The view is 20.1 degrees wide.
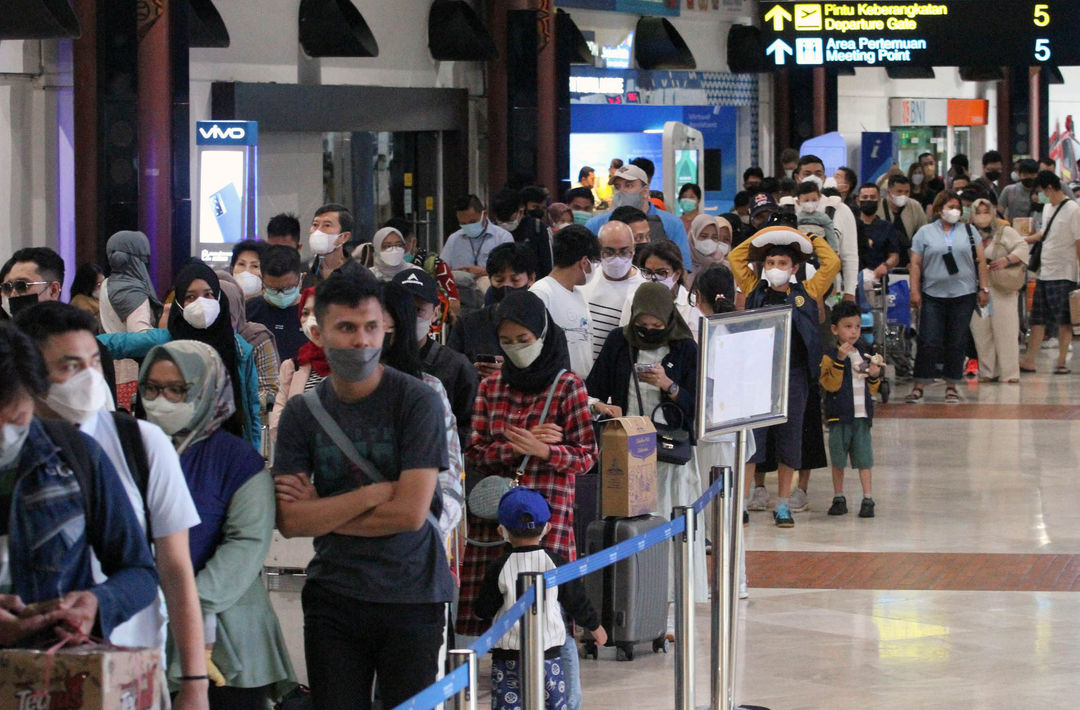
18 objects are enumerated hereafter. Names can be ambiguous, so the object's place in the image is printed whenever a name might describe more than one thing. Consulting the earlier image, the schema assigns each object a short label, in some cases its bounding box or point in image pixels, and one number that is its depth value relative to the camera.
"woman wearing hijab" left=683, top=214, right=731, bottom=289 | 23.53
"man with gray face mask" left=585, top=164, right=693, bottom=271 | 21.56
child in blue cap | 10.59
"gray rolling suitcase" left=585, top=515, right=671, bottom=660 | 12.97
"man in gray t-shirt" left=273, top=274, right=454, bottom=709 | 7.98
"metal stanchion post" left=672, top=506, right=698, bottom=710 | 10.64
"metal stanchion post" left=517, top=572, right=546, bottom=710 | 7.99
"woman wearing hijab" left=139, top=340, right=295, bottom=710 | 7.68
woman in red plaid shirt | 11.48
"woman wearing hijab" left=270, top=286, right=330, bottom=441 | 11.79
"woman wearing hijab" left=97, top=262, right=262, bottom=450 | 12.63
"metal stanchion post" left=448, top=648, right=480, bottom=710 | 6.98
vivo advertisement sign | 25.54
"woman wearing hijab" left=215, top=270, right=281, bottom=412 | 14.64
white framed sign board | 11.21
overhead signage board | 34.47
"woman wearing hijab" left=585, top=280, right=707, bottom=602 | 14.14
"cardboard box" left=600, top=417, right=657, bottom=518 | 12.91
